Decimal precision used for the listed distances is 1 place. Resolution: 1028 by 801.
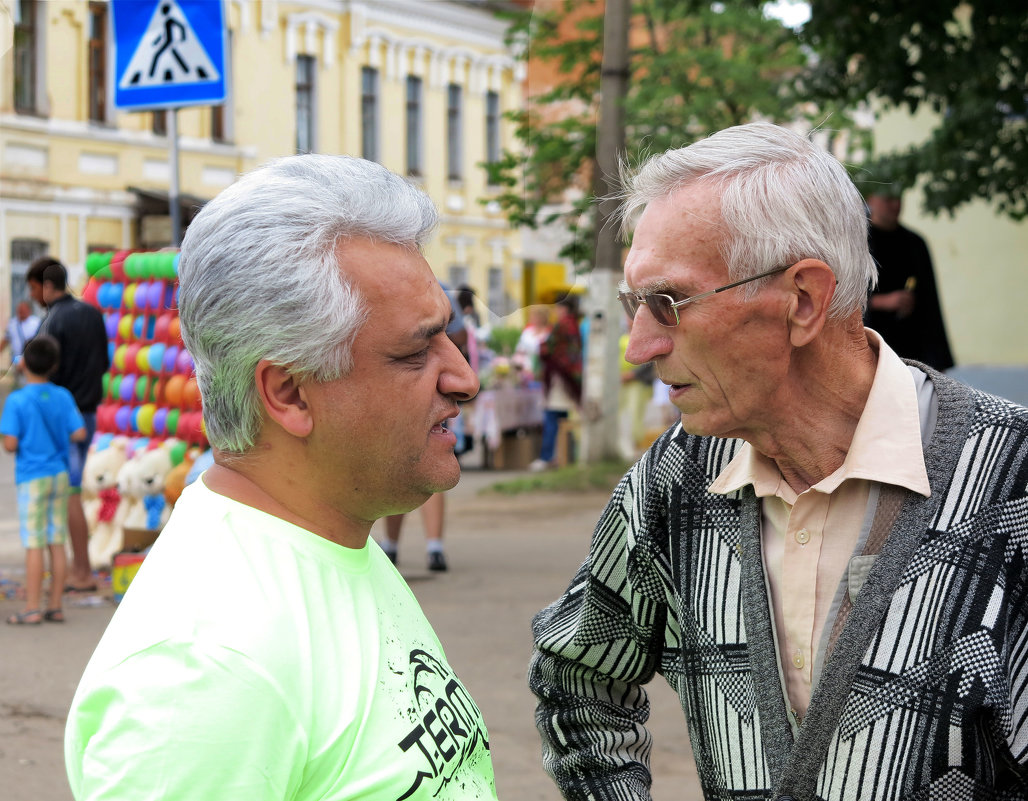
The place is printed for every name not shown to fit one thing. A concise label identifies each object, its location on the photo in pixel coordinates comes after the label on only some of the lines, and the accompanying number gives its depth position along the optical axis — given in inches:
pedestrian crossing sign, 258.8
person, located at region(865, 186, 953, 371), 296.8
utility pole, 520.7
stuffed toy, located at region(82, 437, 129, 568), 319.0
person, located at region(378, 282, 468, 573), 323.3
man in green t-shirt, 58.3
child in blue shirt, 280.2
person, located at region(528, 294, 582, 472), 613.6
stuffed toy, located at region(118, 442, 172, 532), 302.7
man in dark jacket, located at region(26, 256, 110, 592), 323.6
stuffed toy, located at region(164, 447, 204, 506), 283.6
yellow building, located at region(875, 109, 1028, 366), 631.8
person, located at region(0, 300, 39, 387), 752.3
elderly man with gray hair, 75.1
